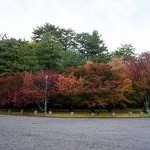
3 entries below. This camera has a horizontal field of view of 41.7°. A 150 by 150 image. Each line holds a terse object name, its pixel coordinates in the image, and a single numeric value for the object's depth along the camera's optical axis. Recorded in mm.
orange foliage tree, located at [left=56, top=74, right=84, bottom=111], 24697
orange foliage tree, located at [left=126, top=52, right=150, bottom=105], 26387
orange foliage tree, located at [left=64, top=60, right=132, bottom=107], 24377
